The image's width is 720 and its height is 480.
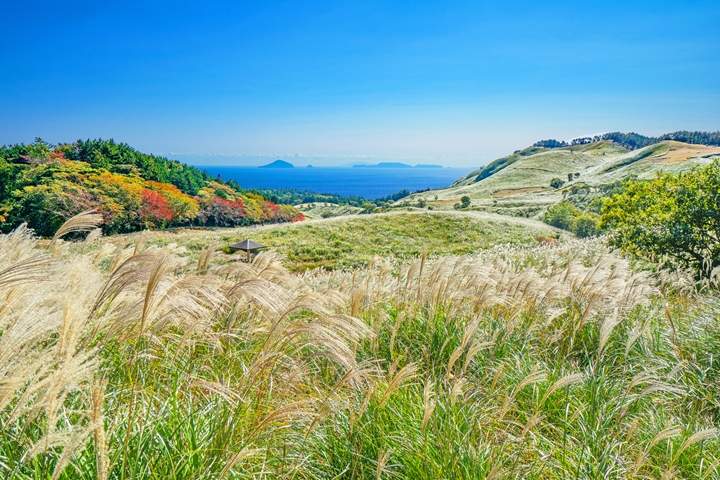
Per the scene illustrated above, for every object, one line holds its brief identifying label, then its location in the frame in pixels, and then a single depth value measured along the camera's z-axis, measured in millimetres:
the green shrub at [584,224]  37562
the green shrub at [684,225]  7953
